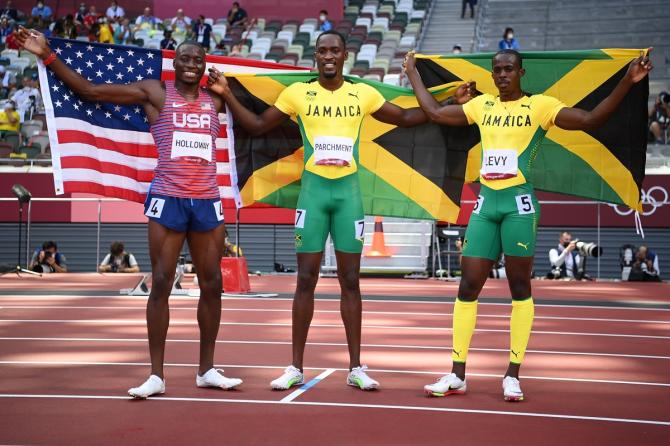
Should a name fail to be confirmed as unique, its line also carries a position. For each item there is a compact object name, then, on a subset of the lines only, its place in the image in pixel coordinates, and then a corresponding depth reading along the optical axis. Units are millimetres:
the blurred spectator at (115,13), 27688
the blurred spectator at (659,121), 20516
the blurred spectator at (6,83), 23562
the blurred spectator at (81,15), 27628
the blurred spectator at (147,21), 26953
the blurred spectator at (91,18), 26845
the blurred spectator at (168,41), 22953
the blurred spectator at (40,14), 28172
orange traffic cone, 18250
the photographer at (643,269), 17531
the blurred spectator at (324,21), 26906
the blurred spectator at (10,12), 27966
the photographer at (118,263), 18547
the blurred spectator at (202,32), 25297
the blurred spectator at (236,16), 28247
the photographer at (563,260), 18188
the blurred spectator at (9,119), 21594
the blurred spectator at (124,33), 26266
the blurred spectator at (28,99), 22797
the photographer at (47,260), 18641
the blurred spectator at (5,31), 26891
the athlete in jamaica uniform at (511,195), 5887
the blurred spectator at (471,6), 27625
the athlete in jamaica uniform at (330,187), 6098
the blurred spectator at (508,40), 23406
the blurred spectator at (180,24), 26828
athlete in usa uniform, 5801
